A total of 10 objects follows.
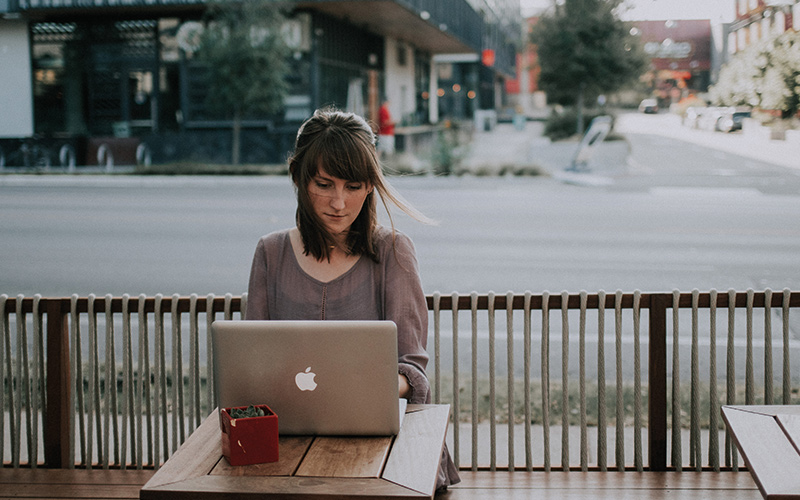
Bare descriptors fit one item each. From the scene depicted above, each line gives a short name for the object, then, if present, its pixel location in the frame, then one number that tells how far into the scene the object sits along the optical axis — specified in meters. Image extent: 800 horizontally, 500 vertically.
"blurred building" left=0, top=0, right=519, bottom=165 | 21.50
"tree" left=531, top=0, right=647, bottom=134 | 24.97
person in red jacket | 20.31
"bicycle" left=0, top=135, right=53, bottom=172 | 21.19
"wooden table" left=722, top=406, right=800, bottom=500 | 2.10
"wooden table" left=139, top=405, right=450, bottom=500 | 2.03
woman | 2.57
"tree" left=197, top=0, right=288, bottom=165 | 19.38
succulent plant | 2.14
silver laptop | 2.14
